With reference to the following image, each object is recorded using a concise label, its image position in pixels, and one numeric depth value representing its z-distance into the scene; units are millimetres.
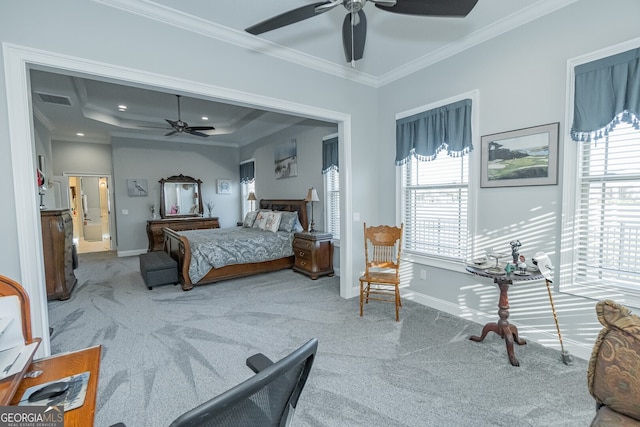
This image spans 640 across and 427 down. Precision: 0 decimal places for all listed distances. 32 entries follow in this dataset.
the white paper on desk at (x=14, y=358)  992
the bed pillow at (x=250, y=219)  6184
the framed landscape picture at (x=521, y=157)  2504
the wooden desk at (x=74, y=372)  873
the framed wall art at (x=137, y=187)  7005
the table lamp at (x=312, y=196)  5004
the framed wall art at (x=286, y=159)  5944
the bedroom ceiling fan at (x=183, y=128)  4779
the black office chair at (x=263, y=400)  593
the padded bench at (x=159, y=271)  4180
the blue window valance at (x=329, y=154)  4836
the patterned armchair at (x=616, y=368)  921
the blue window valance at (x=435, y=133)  3047
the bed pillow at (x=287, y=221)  5332
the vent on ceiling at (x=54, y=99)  4363
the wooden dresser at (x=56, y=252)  3648
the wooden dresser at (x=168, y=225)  6766
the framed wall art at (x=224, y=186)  8172
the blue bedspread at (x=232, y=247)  4301
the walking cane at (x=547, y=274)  2293
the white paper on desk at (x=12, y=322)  1093
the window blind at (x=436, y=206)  3234
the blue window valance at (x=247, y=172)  7660
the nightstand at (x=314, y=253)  4676
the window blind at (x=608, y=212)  2148
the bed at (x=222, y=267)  4230
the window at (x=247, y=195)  7862
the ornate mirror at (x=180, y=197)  7363
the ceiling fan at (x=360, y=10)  1729
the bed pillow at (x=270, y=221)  5398
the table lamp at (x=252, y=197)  7055
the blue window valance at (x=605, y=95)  2049
